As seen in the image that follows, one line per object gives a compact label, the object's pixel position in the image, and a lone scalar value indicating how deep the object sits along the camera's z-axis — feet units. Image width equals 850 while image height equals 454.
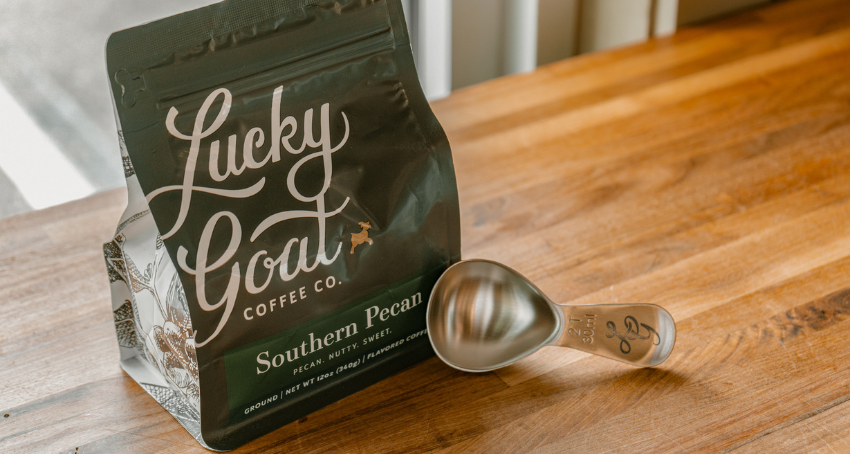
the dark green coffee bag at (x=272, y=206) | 1.60
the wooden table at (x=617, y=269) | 1.82
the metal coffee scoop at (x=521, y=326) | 1.94
